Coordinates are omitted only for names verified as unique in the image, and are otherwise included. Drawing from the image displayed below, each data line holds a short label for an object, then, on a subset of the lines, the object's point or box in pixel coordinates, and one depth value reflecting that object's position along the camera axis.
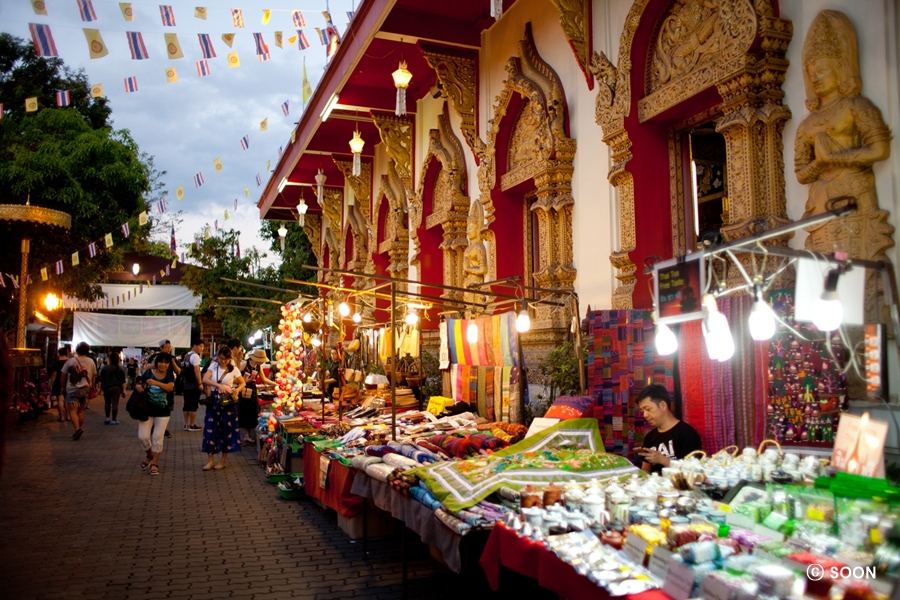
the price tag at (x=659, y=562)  2.72
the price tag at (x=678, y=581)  2.50
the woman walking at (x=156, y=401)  8.91
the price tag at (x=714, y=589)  2.34
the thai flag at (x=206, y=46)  8.31
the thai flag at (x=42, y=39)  6.88
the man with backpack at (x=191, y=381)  12.00
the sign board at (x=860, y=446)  3.18
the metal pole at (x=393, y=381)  6.06
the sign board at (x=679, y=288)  4.04
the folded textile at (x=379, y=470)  5.32
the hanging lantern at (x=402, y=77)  8.14
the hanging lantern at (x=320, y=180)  13.28
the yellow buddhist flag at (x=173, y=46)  7.48
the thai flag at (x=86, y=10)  6.93
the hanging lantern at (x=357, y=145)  10.92
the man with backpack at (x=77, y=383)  13.15
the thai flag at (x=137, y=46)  7.53
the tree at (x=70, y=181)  15.71
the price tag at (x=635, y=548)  2.94
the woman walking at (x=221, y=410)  9.28
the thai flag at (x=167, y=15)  7.58
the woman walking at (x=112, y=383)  13.73
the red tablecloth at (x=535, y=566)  2.80
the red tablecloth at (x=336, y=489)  6.13
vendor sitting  4.75
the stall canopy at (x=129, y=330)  22.53
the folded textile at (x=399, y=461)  5.41
